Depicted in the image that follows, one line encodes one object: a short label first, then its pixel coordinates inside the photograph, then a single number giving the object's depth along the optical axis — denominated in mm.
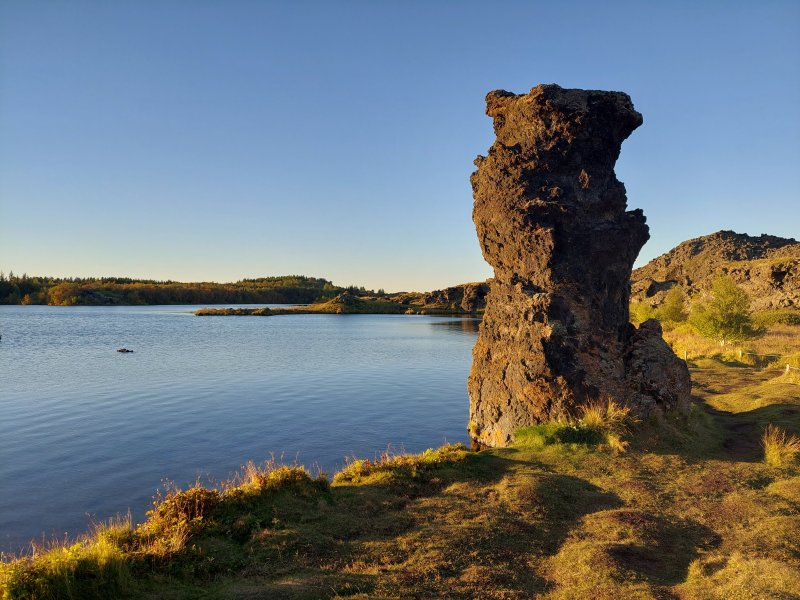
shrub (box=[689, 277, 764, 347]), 37219
